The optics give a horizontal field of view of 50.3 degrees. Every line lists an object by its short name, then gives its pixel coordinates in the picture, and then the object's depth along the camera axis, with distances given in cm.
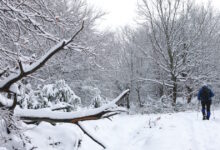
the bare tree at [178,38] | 1783
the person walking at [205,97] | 1064
